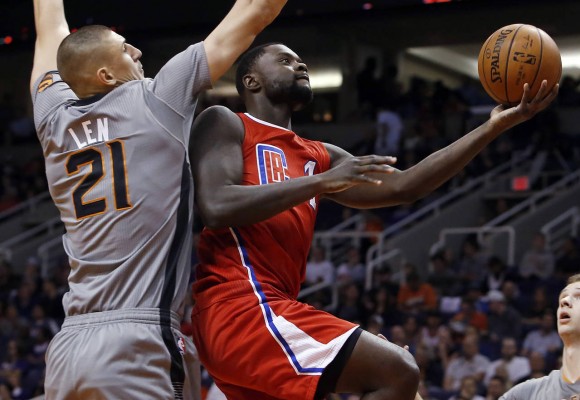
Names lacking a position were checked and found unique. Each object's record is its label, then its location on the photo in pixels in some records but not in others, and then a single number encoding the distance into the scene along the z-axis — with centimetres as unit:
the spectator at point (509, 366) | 993
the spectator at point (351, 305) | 1251
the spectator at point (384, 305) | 1212
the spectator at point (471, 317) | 1154
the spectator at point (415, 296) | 1255
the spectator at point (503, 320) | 1130
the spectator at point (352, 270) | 1396
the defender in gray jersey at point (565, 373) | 420
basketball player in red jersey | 372
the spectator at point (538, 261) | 1315
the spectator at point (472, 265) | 1319
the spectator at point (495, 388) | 944
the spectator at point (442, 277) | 1315
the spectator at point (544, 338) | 1055
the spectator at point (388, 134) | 1820
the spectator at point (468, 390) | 952
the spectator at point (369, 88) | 2061
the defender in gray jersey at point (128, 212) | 358
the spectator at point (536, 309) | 1112
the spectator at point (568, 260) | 1243
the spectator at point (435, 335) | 1101
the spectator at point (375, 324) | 1147
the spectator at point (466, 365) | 1042
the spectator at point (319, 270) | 1402
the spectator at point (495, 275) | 1266
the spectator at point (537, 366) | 962
